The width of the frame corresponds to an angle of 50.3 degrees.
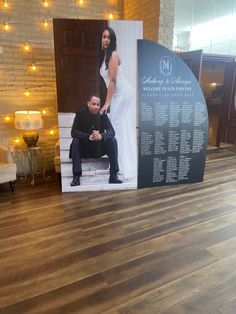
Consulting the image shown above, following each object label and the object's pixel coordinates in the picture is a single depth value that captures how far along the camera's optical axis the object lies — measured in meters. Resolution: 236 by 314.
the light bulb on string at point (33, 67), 4.44
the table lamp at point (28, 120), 4.00
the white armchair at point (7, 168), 3.80
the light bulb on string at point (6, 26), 4.12
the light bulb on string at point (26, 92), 4.48
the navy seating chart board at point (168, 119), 3.69
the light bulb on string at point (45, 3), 4.35
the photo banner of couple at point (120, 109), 3.52
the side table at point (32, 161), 4.53
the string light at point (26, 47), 4.32
